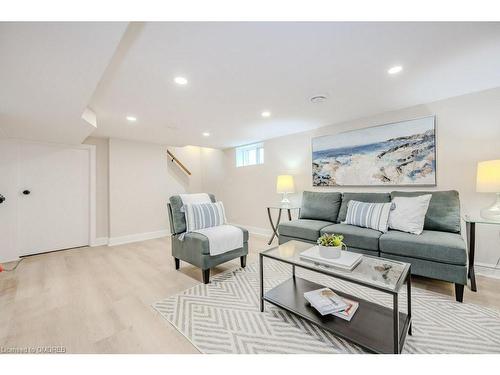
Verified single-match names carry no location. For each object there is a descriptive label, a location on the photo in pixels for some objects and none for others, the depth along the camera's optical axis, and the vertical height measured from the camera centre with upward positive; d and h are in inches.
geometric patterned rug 51.3 -40.5
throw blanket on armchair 90.3 -19.0
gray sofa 72.2 -21.5
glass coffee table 45.7 -34.8
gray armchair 86.7 -28.1
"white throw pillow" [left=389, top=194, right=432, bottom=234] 88.3 -12.4
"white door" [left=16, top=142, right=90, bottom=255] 128.8 -7.0
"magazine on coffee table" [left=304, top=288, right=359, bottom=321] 54.6 -32.6
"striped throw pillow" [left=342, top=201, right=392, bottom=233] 94.9 -14.1
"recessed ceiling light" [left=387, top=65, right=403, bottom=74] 68.6 +40.0
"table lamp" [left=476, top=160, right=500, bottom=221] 75.6 +1.5
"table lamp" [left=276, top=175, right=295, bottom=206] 145.3 +1.7
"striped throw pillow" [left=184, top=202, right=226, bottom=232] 99.4 -14.7
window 177.8 +29.2
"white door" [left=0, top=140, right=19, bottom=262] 120.3 -7.8
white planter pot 60.5 -19.5
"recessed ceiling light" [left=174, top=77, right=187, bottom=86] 73.1 +38.8
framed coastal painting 101.2 +17.3
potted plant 60.7 -18.0
